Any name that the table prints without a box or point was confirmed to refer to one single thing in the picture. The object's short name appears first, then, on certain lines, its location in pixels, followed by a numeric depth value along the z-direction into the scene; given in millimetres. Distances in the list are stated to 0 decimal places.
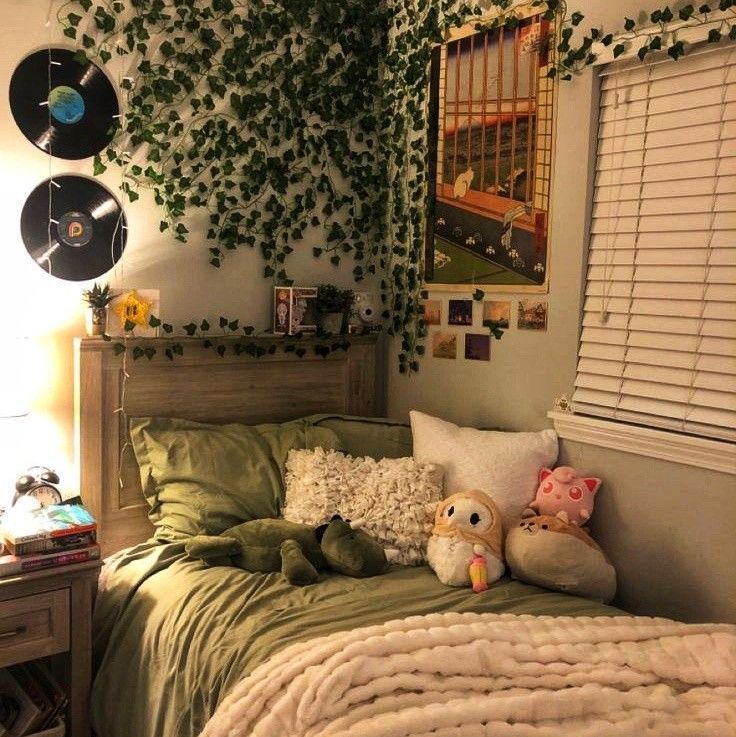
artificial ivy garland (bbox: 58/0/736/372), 2631
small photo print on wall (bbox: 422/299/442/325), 3076
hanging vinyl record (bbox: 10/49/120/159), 2471
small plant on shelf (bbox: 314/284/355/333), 3076
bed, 1580
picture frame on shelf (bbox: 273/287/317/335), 2986
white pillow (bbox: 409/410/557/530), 2516
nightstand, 2102
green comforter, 1914
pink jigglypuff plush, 2416
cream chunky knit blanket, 1532
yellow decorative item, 2619
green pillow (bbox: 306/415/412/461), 2820
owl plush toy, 2248
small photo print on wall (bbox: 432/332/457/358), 3025
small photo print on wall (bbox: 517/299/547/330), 2684
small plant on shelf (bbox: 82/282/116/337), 2576
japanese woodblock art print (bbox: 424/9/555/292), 2666
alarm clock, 2377
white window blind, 2191
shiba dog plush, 2217
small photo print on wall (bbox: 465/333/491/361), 2895
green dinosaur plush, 2281
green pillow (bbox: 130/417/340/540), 2531
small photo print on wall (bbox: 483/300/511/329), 2809
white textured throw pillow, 2430
